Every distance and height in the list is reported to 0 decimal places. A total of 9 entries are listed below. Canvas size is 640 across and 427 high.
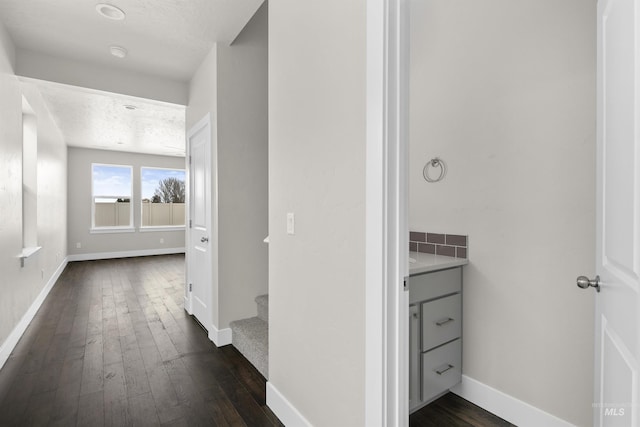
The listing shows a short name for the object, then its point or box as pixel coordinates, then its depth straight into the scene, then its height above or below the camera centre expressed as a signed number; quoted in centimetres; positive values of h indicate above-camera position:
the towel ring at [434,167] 216 +29
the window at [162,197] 812 +33
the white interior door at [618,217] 75 -2
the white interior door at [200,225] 299 -16
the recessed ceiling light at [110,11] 229 +145
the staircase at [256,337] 234 -101
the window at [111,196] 754 +31
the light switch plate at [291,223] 171 -7
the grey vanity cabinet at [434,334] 173 -71
